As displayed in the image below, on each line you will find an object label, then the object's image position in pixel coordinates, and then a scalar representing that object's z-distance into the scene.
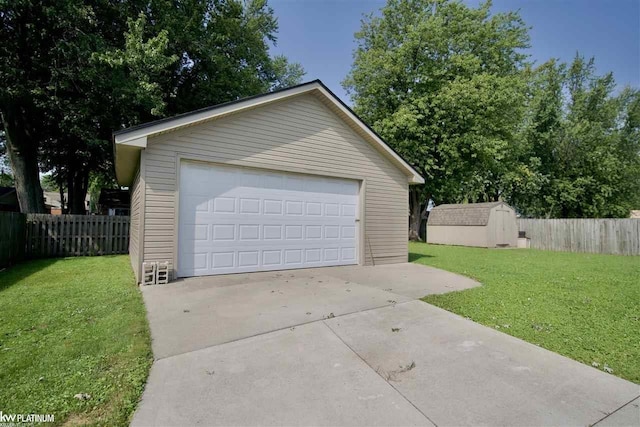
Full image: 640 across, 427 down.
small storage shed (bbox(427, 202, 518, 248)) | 16.28
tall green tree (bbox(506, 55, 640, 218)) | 23.09
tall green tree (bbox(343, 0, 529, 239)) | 18.22
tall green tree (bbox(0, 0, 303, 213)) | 10.30
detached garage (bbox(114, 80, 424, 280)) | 6.20
